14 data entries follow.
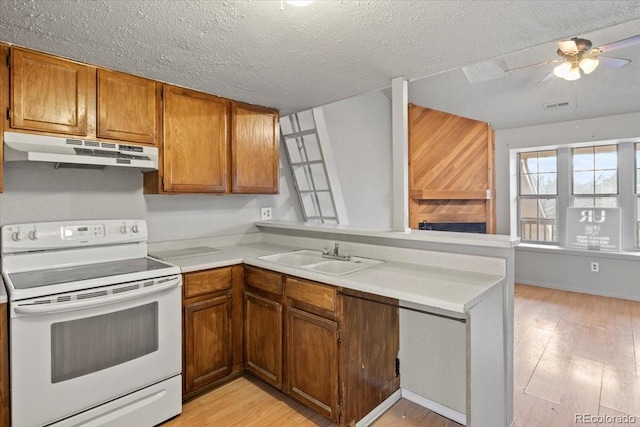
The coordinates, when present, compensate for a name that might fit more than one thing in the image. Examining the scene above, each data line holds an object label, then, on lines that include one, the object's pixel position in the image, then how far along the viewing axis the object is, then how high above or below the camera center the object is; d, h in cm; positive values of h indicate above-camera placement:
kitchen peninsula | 155 -45
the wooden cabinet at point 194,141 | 241 +55
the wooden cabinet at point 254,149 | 281 +55
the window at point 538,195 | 519 +23
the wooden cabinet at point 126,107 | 211 +70
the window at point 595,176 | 471 +48
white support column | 230 +37
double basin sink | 232 -37
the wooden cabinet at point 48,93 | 181 +69
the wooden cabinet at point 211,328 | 217 -79
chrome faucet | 239 -32
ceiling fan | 263 +128
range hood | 182 +37
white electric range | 157 -61
